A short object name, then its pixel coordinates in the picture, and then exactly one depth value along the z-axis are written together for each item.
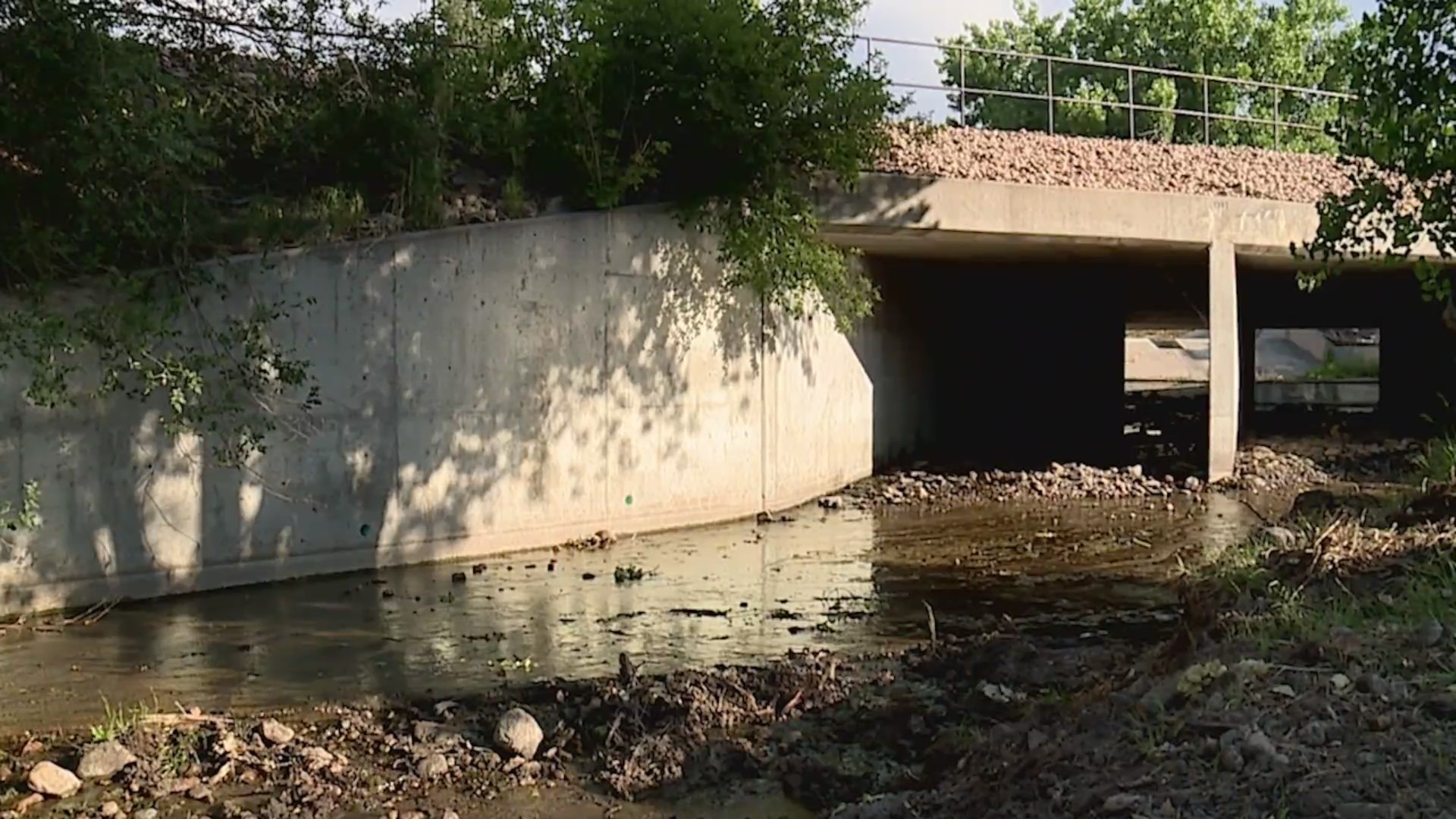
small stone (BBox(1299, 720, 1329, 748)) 3.75
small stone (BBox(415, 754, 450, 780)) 5.29
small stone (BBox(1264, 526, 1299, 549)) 7.13
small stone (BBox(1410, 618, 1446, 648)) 4.36
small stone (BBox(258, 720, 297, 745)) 5.64
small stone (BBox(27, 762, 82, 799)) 5.08
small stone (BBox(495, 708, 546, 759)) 5.53
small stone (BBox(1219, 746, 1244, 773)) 3.69
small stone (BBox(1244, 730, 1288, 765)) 3.67
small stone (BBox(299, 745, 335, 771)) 5.37
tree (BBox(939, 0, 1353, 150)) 34.06
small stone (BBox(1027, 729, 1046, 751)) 4.43
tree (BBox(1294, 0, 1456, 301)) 6.70
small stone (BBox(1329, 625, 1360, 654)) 4.39
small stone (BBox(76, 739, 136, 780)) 5.28
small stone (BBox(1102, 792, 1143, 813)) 3.60
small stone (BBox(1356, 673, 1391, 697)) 4.00
